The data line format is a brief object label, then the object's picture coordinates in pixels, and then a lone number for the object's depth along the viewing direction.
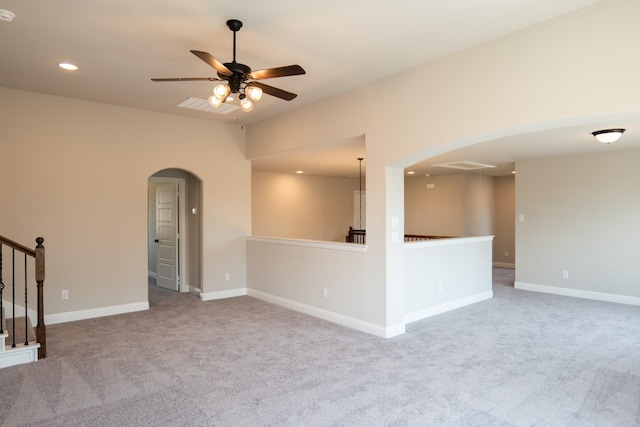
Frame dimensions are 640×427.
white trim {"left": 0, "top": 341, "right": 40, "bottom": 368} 3.54
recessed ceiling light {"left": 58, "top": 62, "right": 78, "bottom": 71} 4.03
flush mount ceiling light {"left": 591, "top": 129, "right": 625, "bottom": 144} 4.71
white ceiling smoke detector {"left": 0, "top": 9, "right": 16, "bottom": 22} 2.96
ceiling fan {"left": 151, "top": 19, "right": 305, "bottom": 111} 2.90
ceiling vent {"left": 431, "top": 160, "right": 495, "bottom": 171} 7.77
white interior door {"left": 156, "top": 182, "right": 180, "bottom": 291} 7.21
